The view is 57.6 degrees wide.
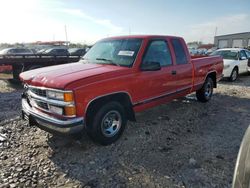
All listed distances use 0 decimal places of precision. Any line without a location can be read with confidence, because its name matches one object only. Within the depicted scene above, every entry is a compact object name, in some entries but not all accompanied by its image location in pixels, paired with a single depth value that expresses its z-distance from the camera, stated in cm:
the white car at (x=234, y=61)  1066
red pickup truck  344
